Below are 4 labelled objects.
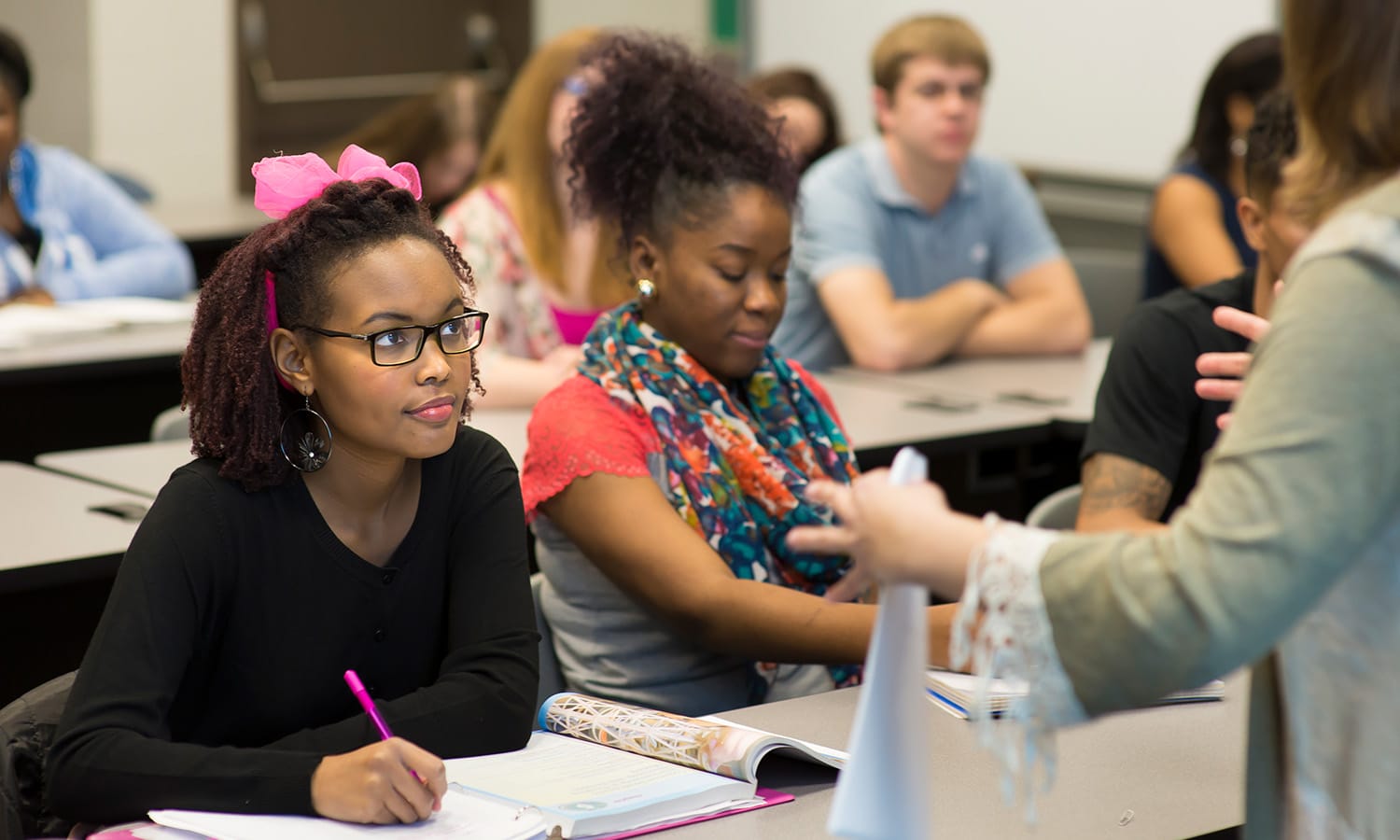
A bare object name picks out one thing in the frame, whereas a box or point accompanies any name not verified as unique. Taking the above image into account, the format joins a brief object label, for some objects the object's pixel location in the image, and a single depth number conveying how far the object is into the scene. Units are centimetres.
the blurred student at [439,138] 501
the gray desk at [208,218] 511
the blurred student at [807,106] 468
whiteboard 534
